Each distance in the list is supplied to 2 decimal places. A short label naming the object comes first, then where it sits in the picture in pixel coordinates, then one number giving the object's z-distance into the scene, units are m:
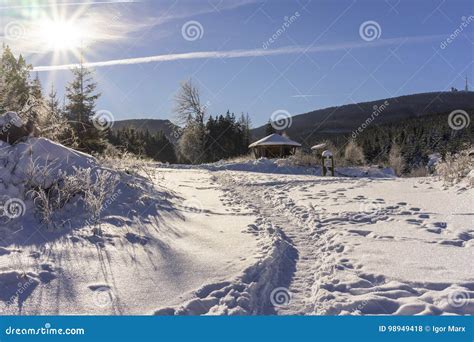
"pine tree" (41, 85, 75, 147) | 8.34
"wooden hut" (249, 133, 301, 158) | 36.41
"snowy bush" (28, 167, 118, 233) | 5.20
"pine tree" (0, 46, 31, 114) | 29.09
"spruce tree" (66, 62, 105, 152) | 26.78
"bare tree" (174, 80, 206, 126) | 42.91
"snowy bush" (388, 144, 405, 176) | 25.37
